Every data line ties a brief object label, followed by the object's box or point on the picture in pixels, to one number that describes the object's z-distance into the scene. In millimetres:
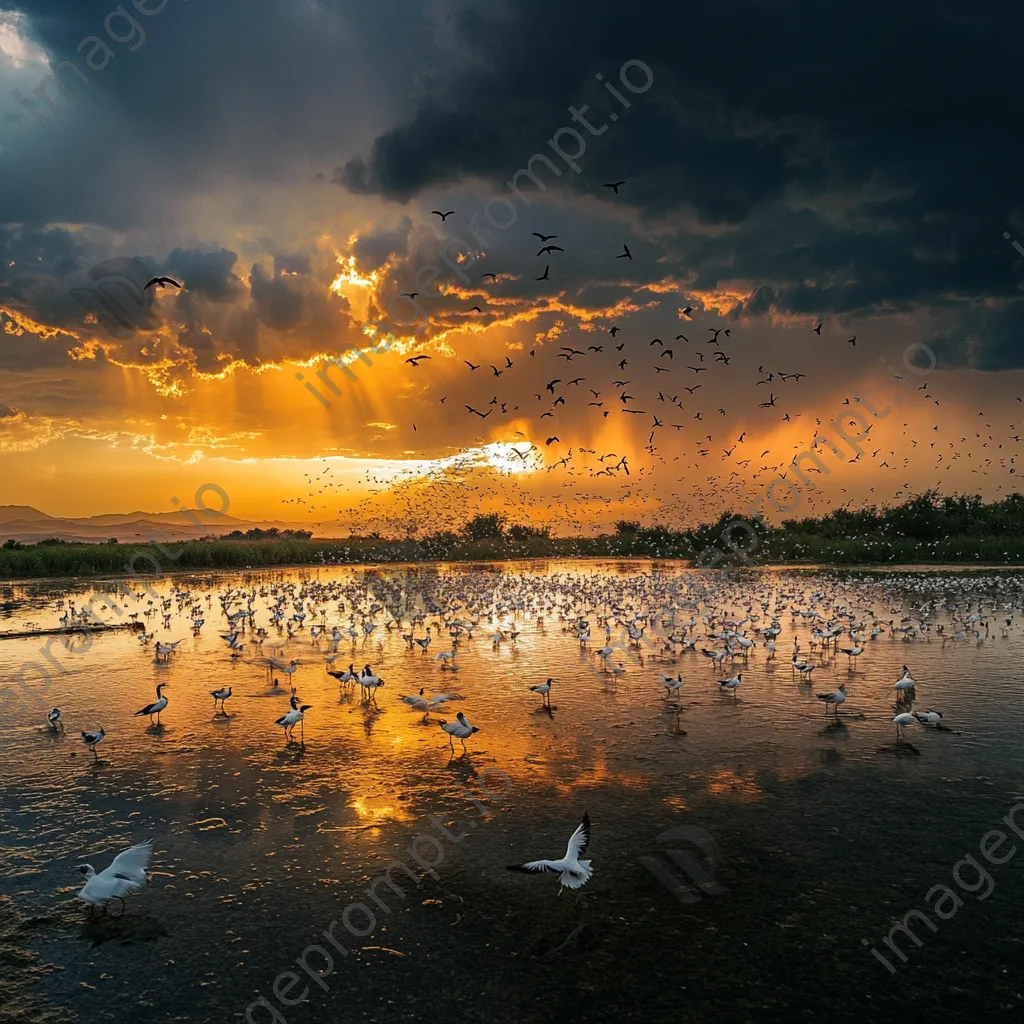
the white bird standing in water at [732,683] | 16359
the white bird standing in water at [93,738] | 12625
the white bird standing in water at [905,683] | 16156
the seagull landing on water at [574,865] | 7773
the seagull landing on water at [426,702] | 15047
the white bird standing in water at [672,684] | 16203
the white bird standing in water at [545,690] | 16062
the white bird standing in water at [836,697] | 14641
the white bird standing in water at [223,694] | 15594
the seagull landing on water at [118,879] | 7699
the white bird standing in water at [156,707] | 14562
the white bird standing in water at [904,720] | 13195
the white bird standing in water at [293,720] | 13562
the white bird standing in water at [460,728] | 12617
